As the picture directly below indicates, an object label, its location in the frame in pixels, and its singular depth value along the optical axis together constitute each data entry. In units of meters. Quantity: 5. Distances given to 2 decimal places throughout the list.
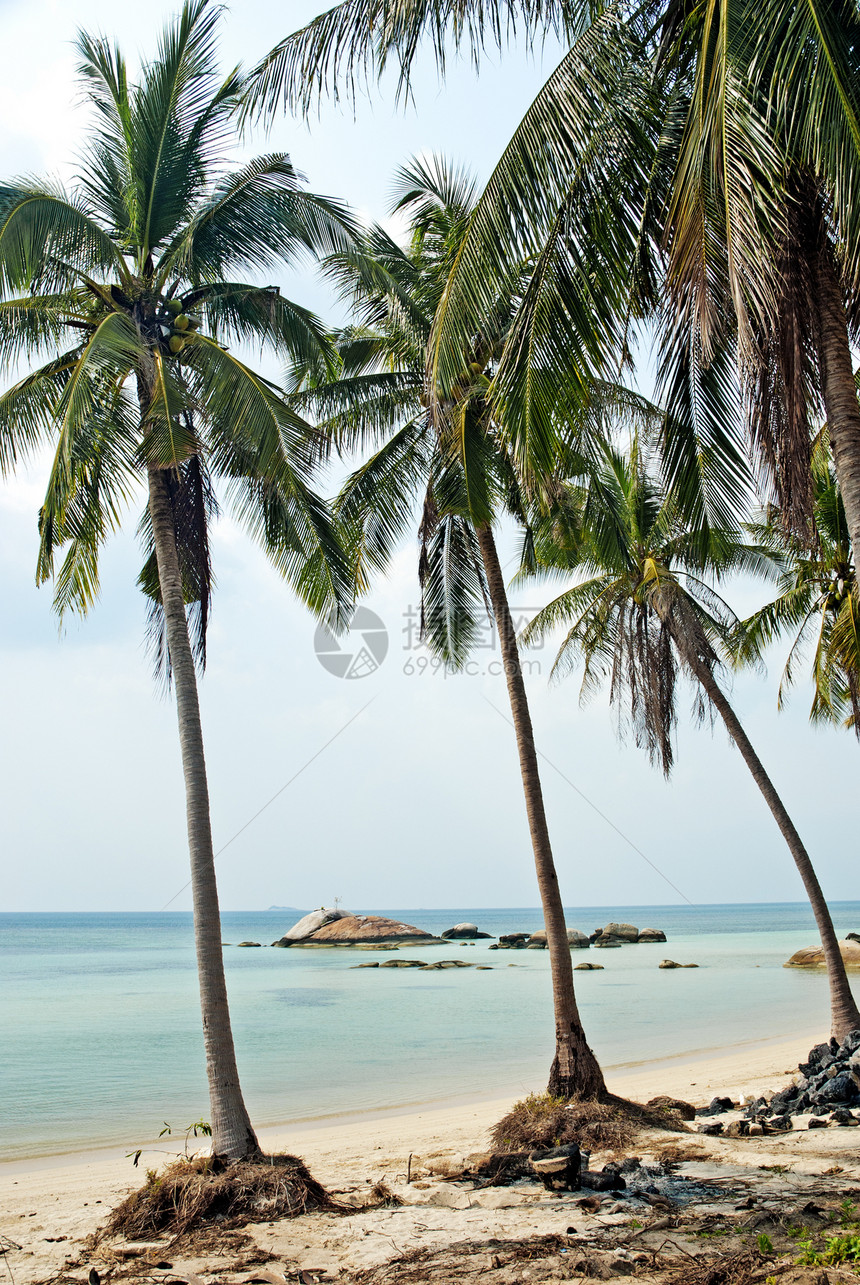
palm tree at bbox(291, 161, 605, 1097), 8.77
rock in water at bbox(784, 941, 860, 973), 34.31
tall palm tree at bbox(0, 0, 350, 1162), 6.91
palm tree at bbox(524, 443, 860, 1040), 12.41
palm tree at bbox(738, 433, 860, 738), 12.96
